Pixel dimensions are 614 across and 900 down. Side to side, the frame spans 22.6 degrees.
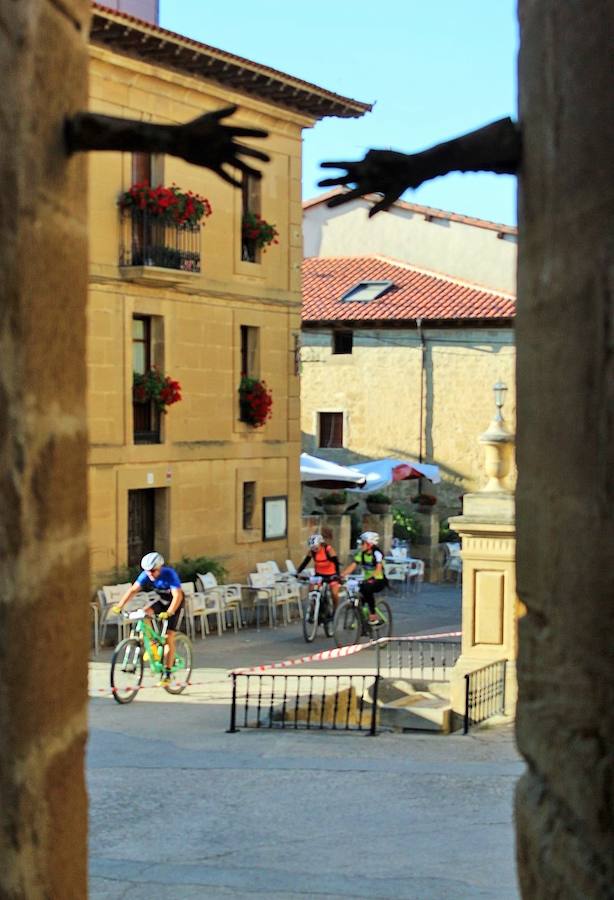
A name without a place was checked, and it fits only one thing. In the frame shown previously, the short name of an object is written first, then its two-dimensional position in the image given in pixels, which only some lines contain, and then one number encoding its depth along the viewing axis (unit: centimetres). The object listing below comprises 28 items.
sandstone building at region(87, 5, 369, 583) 2066
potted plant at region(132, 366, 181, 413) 2138
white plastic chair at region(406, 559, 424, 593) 2558
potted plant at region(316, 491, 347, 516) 2591
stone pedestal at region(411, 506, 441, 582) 2870
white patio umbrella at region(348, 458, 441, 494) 2838
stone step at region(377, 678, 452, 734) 1399
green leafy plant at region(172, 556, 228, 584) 2153
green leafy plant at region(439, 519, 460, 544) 3077
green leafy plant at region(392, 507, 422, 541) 2909
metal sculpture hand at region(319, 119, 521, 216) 384
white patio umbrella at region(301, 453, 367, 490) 2609
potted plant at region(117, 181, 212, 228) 2066
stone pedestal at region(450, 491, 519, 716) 1424
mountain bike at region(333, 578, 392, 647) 1934
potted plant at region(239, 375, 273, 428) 2380
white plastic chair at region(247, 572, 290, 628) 2136
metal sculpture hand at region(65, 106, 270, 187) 366
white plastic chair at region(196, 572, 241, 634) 2038
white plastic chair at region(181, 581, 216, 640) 1964
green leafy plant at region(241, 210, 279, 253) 2358
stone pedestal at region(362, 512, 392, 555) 2755
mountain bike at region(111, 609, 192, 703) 1456
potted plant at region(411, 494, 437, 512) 2912
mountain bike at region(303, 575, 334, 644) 1964
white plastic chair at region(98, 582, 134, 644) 1861
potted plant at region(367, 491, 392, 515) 2761
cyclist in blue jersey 1412
